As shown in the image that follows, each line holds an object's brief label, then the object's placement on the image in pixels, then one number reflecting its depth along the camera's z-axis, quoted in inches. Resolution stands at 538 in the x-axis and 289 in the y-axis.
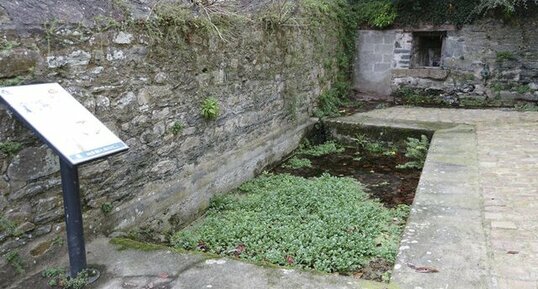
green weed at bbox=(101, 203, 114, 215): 125.3
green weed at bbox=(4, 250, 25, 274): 98.5
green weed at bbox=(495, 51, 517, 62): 352.8
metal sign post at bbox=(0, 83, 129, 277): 81.4
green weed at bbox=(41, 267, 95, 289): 96.3
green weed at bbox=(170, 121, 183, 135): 154.0
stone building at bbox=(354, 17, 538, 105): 352.8
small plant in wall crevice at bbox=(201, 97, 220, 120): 170.9
